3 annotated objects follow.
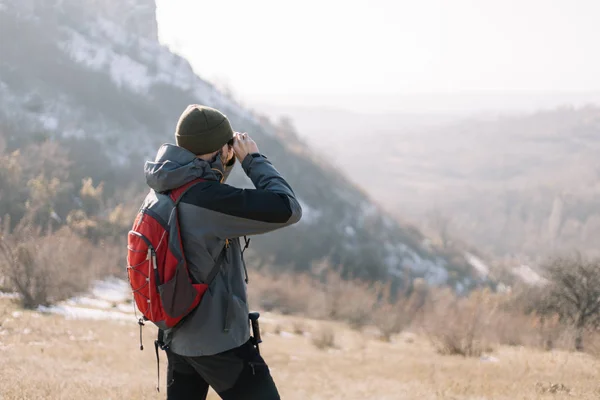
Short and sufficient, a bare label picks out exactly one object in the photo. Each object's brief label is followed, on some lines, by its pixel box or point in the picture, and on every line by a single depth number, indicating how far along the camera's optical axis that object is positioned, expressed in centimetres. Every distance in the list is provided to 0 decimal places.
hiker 259
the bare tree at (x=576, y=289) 1599
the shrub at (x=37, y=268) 1234
